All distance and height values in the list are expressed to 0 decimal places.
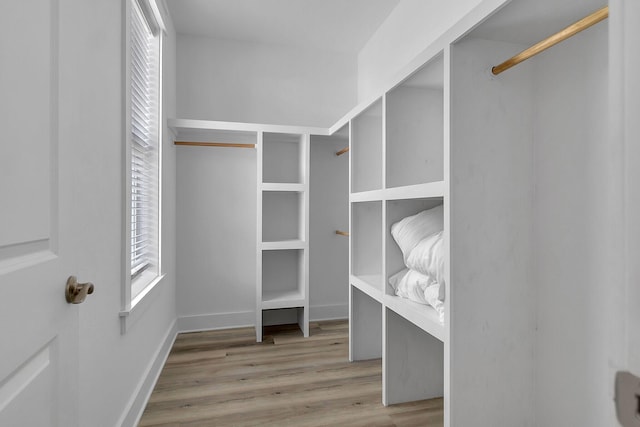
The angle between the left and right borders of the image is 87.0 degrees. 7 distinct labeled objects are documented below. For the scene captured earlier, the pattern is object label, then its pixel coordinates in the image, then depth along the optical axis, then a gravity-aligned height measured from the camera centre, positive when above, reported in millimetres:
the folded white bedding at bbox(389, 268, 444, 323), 1428 -348
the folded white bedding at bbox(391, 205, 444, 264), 1599 -71
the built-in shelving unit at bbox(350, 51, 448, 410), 1686 +68
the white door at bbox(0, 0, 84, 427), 624 -45
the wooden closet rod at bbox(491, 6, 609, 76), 876 +508
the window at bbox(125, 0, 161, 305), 1839 +398
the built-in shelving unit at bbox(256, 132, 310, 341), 2752 -46
